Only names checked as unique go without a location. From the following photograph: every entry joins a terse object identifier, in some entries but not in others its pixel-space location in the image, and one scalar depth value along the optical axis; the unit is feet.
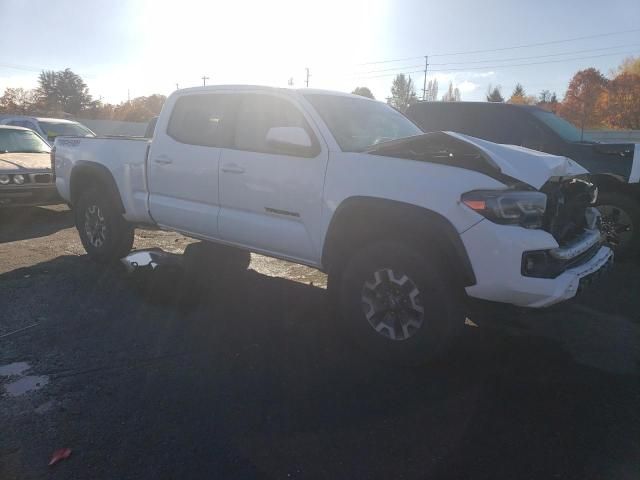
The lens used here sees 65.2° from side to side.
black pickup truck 20.85
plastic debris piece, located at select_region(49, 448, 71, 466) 8.13
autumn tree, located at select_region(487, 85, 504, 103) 262.39
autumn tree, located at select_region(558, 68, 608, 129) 172.56
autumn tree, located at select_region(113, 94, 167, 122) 203.62
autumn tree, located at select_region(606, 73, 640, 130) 158.84
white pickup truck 10.27
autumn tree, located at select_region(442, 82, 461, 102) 360.61
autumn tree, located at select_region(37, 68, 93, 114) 236.43
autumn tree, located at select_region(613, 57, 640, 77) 169.96
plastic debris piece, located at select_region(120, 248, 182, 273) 18.29
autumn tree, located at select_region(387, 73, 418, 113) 324.39
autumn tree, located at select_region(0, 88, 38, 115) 203.62
